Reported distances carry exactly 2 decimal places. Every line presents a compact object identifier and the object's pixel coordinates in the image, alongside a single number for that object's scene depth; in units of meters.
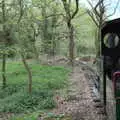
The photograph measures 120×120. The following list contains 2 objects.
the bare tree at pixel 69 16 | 24.88
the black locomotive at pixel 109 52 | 6.23
